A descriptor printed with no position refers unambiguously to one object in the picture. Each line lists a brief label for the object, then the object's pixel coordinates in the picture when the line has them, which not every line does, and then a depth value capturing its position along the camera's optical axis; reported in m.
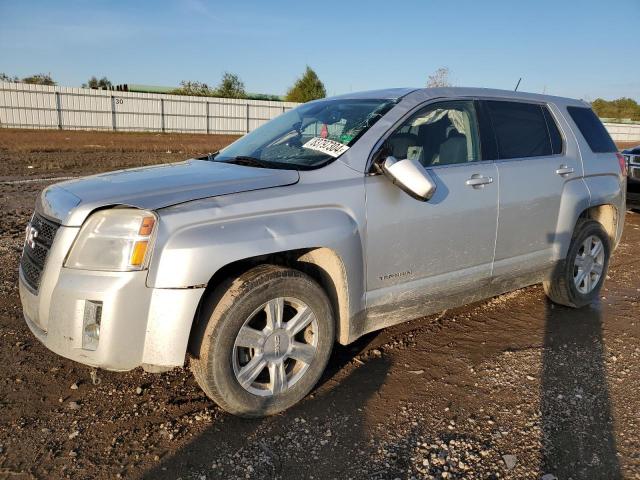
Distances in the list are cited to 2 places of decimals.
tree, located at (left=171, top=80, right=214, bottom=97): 52.28
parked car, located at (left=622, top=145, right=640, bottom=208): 8.72
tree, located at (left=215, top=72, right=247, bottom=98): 54.94
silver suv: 2.52
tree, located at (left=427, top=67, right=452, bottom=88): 25.34
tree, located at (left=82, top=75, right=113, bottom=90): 55.26
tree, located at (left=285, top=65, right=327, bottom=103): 54.35
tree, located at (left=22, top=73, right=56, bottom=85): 44.26
